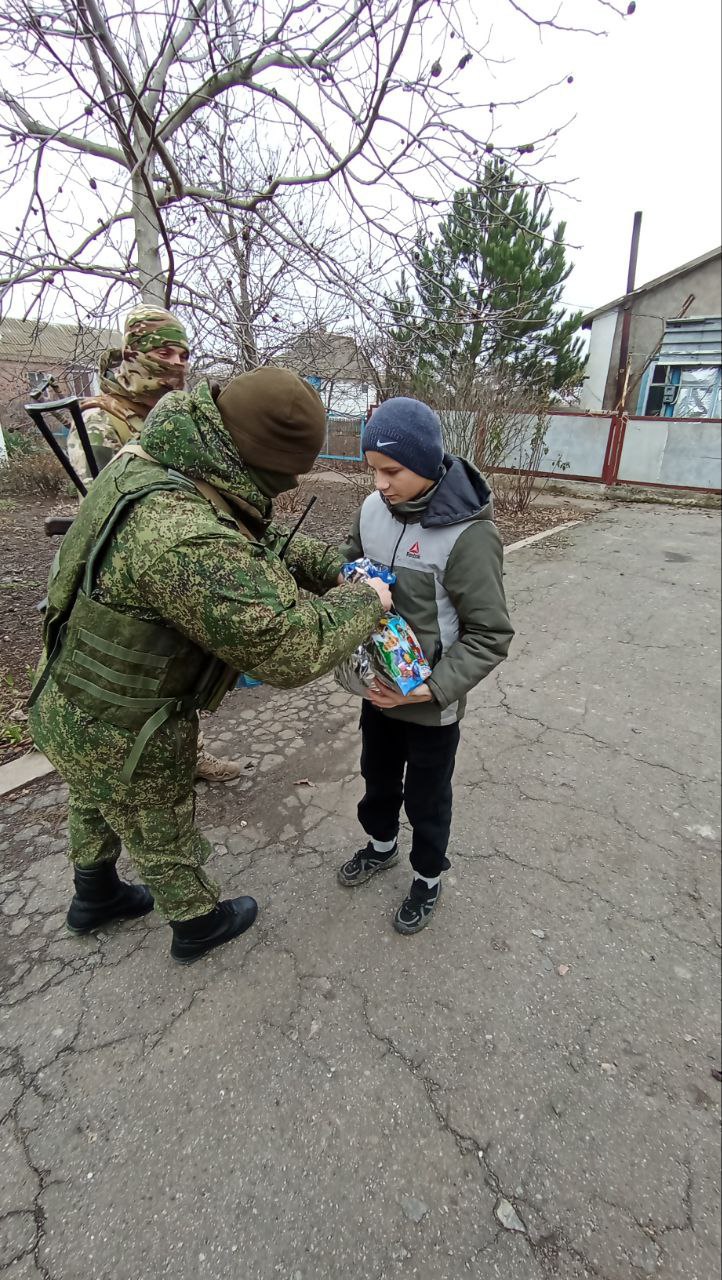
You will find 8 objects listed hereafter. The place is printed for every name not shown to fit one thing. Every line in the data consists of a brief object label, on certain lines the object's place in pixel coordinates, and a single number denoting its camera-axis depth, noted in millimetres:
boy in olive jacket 1573
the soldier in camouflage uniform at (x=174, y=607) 1193
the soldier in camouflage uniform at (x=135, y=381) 2398
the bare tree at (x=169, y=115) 2559
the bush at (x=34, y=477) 9258
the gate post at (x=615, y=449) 11453
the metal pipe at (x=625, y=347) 17688
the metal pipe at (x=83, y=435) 1634
